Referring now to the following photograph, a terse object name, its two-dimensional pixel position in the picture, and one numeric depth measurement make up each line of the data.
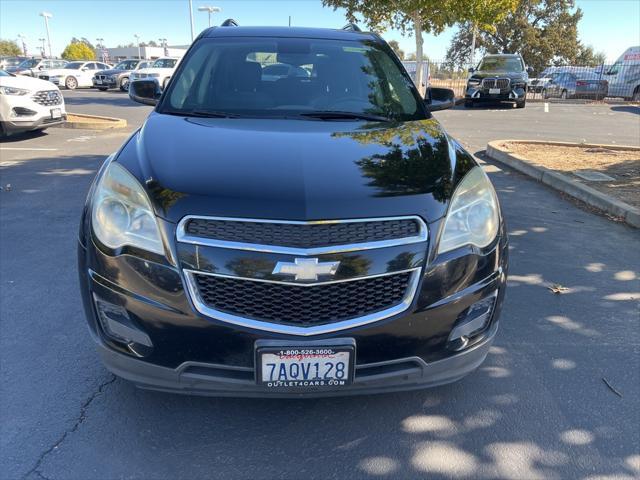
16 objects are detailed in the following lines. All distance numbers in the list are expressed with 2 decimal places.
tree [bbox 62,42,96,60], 72.88
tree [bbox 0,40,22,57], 72.75
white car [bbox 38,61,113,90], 27.11
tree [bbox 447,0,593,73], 50.19
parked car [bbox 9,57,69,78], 30.33
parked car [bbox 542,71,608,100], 24.52
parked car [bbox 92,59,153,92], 26.25
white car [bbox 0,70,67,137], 9.35
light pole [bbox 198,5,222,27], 39.21
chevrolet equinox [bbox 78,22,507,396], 1.96
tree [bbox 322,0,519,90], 16.83
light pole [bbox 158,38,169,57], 82.91
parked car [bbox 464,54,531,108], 18.42
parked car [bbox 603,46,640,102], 22.81
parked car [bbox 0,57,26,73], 30.70
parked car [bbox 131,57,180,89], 21.81
